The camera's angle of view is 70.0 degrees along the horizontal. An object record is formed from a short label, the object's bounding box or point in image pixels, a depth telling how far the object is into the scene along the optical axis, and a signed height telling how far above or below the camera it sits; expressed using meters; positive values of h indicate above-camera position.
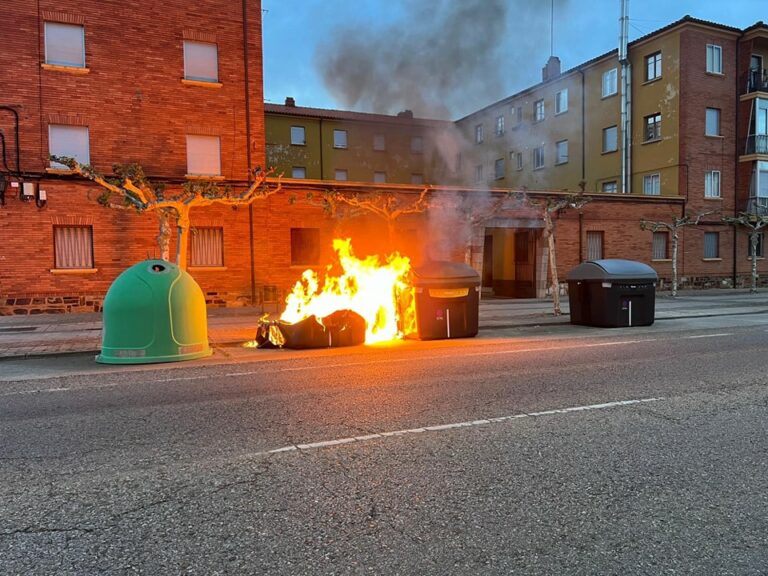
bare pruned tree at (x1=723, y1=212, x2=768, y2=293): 22.12 +1.63
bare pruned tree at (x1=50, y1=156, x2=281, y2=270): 11.10 +1.51
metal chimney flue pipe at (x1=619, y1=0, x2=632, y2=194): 24.86 +7.08
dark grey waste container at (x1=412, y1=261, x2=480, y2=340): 10.23 -0.68
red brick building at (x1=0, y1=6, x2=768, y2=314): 15.02 +3.67
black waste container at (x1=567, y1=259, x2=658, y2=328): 11.73 -0.66
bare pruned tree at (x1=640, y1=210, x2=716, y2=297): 20.03 +1.47
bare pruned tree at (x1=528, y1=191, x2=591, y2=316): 14.01 +1.43
